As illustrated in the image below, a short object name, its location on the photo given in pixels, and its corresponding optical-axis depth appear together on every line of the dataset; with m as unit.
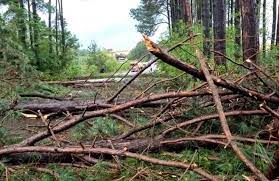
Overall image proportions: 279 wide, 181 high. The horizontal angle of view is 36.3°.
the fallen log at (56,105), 5.94
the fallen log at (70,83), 10.60
